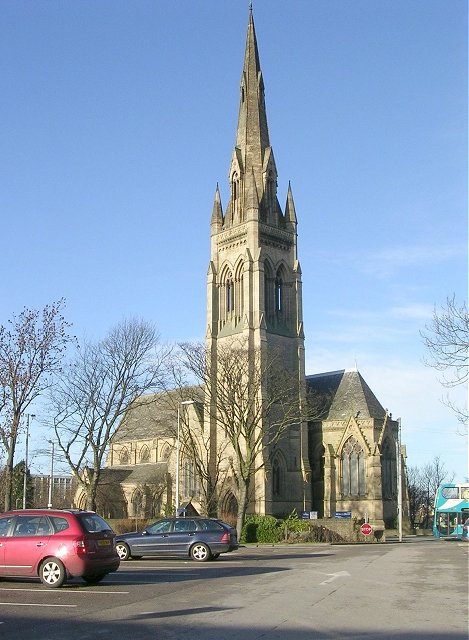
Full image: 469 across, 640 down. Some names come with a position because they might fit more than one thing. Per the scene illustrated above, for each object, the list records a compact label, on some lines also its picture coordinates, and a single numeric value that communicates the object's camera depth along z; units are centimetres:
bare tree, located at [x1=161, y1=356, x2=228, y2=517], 5194
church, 6328
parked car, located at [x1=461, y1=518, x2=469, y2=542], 4575
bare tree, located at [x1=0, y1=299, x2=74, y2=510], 3080
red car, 1570
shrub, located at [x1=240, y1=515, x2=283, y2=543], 4634
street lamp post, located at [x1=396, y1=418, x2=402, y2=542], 5397
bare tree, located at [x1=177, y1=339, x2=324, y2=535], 4903
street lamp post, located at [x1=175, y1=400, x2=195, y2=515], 4209
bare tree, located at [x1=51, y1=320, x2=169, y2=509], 4350
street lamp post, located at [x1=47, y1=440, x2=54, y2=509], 4507
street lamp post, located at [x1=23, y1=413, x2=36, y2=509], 4801
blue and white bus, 5222
